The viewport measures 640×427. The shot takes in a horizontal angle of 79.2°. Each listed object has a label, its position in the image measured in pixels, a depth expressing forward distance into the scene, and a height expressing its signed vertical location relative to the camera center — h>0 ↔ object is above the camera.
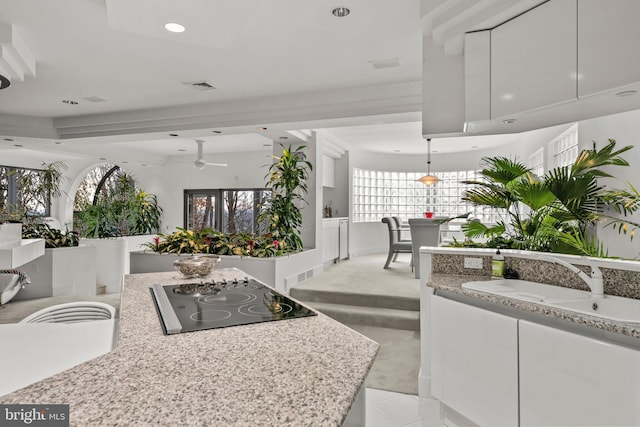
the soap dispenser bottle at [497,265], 2.53 -0.35
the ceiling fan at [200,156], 7.23 +1.07
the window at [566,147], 4.18 +0.77
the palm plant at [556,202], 2.36 +0.08
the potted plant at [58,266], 5.08 -0.75
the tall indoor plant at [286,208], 5.62 +0.06
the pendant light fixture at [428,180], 7.46 +0.63
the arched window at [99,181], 10.38 +0.81
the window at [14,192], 8.14 +0.42
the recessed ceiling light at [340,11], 2.67 +1.41
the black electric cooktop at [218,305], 1.32 -0.37
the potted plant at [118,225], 6.73 -0.30
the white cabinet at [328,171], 7.37 +0.82
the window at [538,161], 5.39 +0.77
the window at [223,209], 9.37 +0.07
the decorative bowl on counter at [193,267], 2.11 -0.30
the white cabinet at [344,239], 7.60 -0.55
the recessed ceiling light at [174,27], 2.57 +1.24
